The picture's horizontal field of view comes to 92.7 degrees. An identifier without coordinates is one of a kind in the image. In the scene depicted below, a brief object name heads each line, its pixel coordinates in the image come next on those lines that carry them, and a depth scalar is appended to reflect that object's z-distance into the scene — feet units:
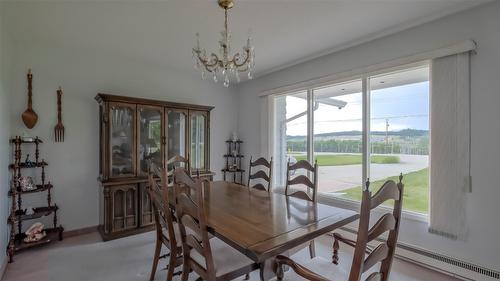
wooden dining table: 4.15
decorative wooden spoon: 9.20
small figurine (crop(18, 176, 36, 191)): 8.61
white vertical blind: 6.88
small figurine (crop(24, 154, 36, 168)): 8.89
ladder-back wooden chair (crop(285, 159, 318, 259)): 7.64
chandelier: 6.50
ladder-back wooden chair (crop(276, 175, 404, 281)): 3.33
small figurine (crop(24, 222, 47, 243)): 8.63
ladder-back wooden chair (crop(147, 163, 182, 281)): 5.60
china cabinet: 9.84
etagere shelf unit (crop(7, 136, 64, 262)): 8.18
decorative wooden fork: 9.84
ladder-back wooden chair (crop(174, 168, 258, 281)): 4.34
